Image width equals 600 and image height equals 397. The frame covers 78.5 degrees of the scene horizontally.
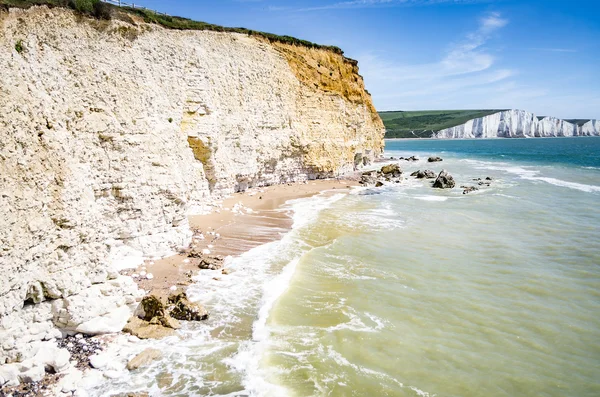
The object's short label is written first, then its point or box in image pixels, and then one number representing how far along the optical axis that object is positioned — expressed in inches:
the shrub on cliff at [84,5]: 582.2
